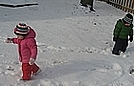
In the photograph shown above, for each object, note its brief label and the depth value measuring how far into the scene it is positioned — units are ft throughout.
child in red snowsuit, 14.49
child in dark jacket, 20.55
